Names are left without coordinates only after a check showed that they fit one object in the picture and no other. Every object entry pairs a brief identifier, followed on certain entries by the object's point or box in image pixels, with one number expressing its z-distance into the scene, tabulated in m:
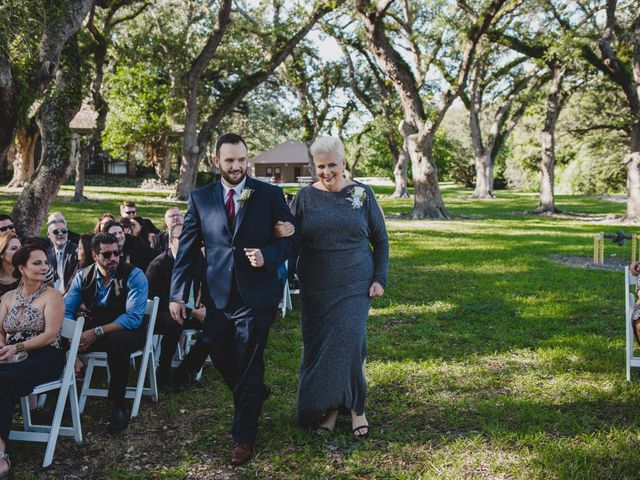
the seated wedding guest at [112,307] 4.97
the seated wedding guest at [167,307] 5.86
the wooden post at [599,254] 11.76
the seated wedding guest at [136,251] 7.20
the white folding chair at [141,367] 5.10
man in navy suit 4.13
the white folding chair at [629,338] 5.43
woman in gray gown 4.49
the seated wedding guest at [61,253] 7.09
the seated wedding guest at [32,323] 4.34
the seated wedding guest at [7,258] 5.45
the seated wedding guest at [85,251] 6.19
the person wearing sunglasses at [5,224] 6.76
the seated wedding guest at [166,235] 7.15
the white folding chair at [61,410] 4.24
